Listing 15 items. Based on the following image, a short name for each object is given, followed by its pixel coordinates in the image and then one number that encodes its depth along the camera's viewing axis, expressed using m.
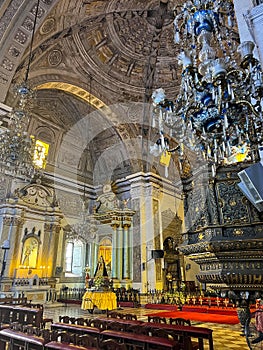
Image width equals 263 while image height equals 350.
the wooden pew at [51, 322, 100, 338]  3.75
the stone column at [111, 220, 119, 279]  12.51
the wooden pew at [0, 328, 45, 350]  3.06
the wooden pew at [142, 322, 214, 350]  3.68
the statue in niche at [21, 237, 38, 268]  11.34
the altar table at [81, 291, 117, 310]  8.77
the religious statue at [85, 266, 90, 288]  11.31
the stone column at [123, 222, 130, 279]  12.35
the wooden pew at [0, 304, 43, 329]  5.44
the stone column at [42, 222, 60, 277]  12.12
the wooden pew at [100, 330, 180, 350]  3.01
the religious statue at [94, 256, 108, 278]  9.98
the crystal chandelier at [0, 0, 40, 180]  6.84
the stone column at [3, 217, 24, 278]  10.48
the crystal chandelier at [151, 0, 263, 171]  3.34
